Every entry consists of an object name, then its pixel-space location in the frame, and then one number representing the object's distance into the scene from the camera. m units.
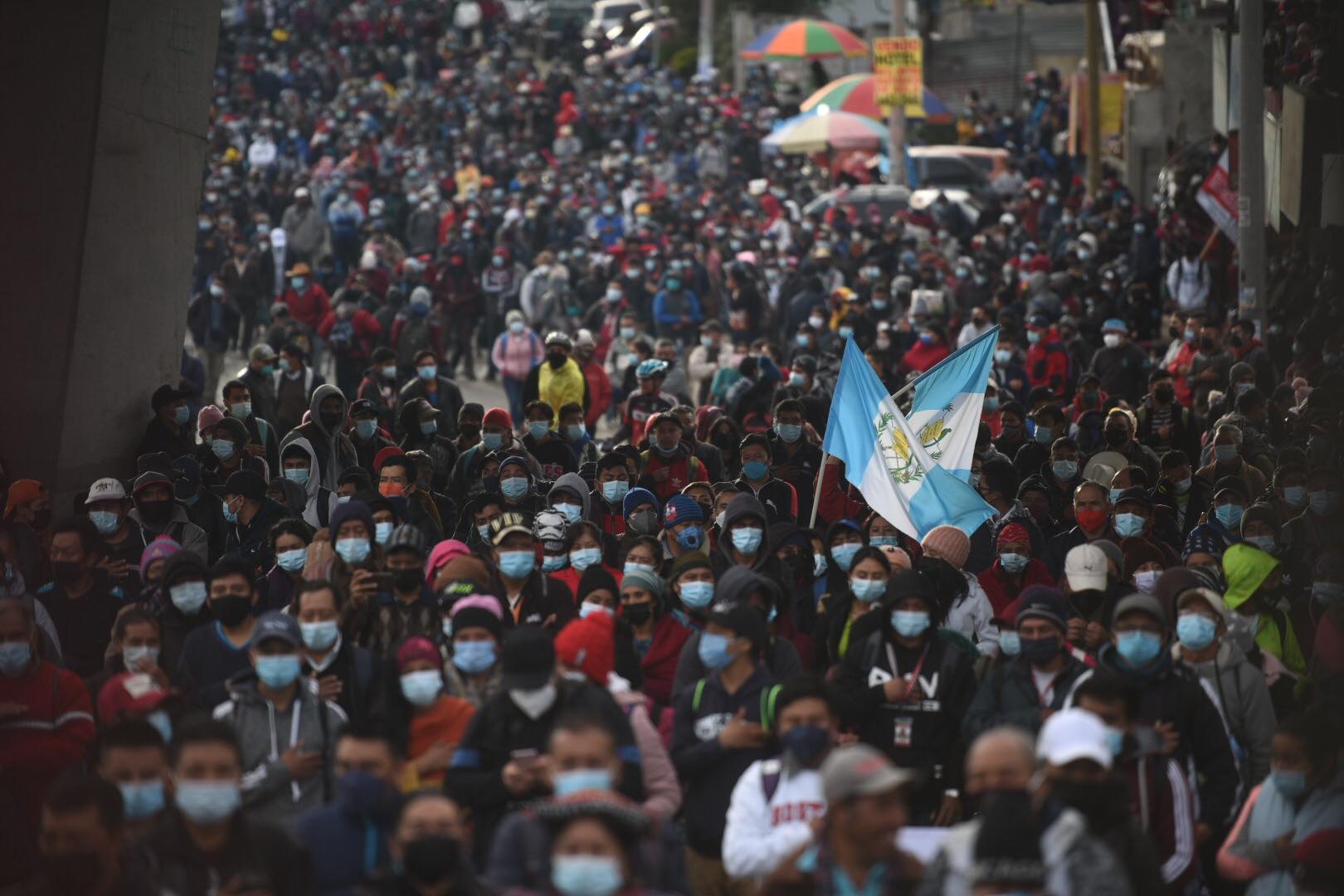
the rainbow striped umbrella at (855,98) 79.12
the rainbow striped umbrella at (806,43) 81.87
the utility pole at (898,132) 70.94
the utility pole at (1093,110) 72.31
